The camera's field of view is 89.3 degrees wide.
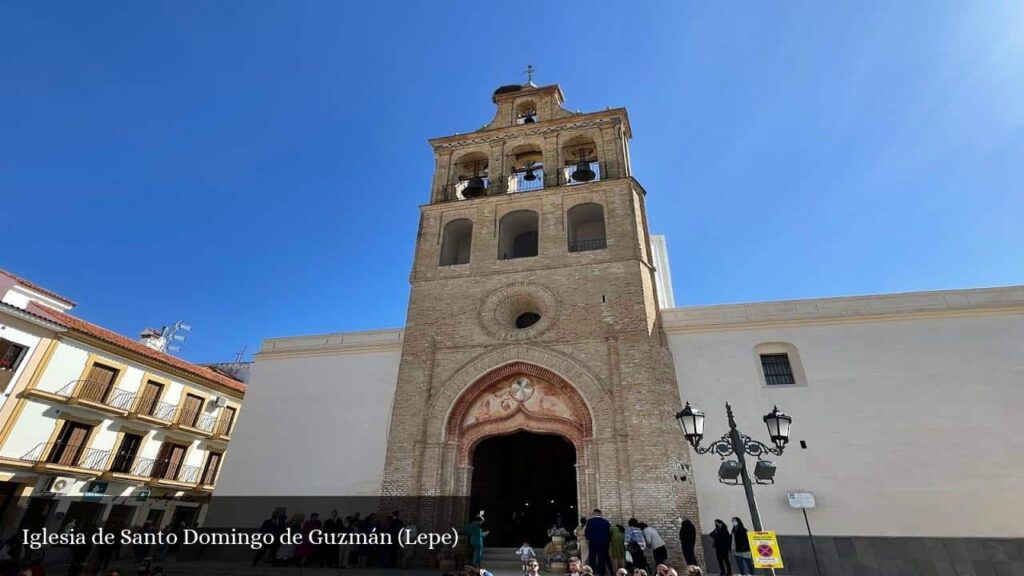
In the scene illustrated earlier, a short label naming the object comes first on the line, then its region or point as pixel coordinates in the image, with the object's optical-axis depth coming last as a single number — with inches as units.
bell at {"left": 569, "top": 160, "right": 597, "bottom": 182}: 598.6
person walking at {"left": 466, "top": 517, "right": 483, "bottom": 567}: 363.3
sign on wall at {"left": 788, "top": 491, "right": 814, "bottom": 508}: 383.6
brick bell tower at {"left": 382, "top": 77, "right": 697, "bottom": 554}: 416.2
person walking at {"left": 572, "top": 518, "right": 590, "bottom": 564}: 378.6
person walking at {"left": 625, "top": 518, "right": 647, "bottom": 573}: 330.3
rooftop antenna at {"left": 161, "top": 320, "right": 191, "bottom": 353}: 951.6
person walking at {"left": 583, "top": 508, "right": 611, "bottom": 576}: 333.4
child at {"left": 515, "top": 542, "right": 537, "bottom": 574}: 347.2
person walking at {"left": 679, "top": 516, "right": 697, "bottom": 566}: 347.6
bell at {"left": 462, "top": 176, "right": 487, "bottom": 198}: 628.7
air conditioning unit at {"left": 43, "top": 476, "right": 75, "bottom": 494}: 580.1
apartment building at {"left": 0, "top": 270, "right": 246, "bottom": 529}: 563.5
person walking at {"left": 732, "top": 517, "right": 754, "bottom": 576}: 316.8
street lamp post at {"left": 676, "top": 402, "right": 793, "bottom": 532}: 261.9
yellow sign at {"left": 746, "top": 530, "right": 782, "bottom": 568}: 215.9
